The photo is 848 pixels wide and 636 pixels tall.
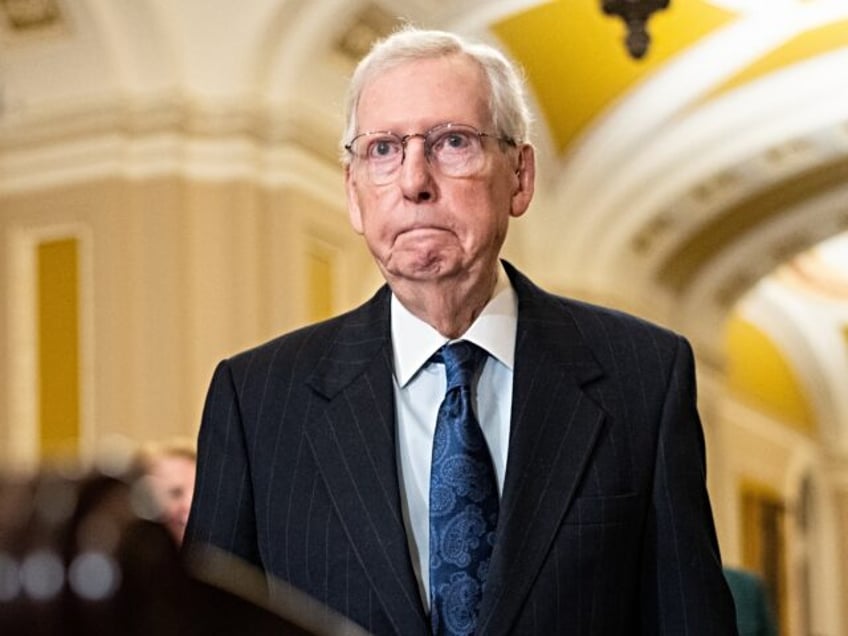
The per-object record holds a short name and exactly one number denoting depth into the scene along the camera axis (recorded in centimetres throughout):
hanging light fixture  760
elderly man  247
